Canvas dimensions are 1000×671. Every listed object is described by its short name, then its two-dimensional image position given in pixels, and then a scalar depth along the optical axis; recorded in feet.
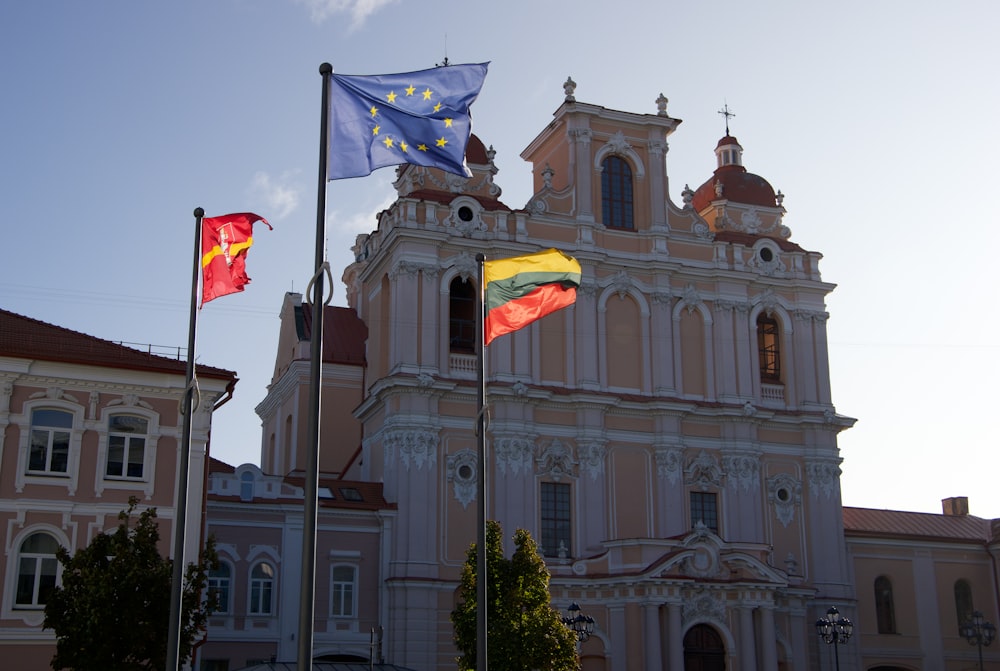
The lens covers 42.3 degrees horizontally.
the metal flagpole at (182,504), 77.29
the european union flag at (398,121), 69.10
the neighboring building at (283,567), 143.23
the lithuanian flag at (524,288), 85.40
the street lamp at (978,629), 152.76
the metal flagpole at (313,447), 60.54
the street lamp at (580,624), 122.19
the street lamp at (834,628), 138.31
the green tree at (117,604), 90.53
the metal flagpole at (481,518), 75.66
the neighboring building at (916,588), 179.52
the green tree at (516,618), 104.53
